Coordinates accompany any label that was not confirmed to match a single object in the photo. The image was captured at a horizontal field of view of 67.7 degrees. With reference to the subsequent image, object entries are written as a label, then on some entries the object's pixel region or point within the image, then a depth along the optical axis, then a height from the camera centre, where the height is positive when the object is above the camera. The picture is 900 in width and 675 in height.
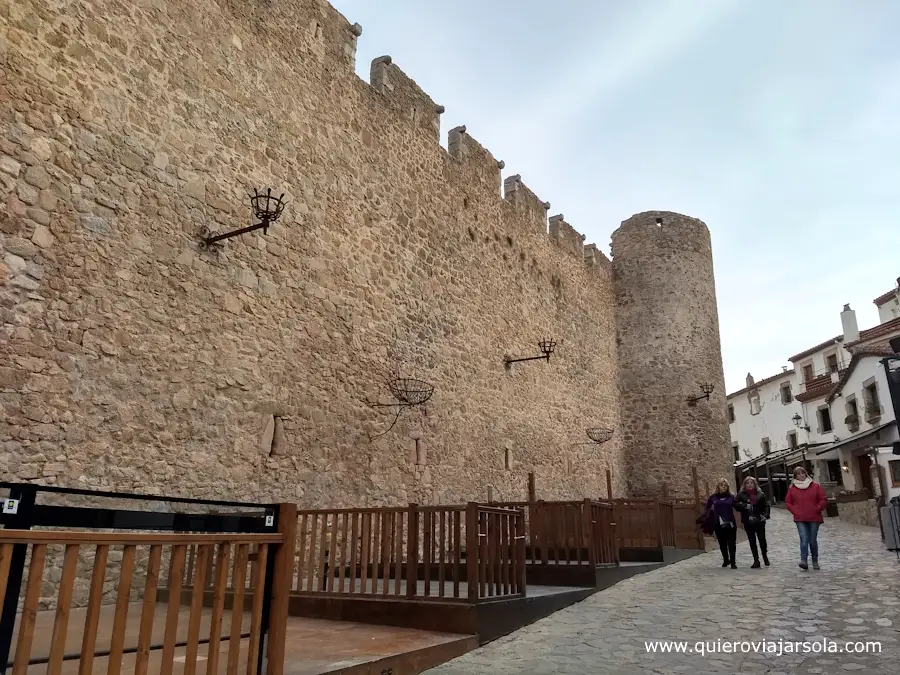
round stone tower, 16.94 +4.29
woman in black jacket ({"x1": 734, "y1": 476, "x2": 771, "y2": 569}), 8.31 +0.12
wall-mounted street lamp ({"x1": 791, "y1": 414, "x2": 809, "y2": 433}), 30.43 +4.47
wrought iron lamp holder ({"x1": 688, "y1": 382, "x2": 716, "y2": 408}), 17.24 +3.20
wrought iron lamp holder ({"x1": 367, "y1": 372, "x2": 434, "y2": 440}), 9.06 +1.70
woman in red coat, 7.67 +0.17
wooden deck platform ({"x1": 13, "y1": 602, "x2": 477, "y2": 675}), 3.37 -0.71
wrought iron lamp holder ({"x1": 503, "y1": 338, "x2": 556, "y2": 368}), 12.41 +3.30
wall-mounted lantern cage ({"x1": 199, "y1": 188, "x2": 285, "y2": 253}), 6.73 +2.93
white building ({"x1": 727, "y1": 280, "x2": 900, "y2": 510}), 21.62 +4.51
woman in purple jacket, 8.36 -0.01
